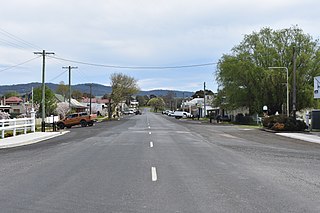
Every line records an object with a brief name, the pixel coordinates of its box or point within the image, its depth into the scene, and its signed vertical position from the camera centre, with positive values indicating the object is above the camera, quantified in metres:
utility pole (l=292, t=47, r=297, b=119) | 40.38 +2.39
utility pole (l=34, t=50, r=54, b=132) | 43.62 +4.30
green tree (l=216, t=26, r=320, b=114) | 58.25 +5.61
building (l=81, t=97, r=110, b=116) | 127.70 +0.35
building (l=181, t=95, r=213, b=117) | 116.96 +1.07
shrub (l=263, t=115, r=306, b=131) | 41.12 -1.25
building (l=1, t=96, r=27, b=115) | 97.00 +0.83
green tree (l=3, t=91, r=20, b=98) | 142.70 +4.88
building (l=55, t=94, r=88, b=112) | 103.40 +0.51
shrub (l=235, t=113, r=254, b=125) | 66.25 -1.36
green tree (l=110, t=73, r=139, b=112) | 93.12 +4.97
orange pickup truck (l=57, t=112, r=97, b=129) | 52.84 -1.37
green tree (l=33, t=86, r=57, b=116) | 80.74 +1.94
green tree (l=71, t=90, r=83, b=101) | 163.38 +5.29
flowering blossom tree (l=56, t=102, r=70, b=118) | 83.03 +0.08
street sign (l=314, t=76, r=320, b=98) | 39.38 +2.18
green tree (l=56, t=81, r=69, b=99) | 153.34 +7.02
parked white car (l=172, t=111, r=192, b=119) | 101.38 -1.20
